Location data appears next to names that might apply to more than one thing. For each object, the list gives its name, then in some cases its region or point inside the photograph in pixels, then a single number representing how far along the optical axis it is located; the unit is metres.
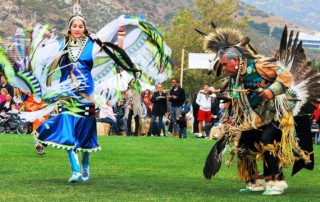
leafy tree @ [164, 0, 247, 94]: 73.75
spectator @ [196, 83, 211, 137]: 25.78
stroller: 27.05
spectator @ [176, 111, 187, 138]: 25.95
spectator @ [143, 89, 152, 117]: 29.36
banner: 37.69
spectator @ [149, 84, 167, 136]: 25.80
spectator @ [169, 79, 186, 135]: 25.64
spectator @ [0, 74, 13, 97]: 25.71
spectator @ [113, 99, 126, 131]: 28.23
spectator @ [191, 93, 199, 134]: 26.56
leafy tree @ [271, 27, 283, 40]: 192.32
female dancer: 11.35
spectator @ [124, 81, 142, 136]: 25.54
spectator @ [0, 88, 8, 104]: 25.58
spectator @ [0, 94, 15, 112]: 26.10
